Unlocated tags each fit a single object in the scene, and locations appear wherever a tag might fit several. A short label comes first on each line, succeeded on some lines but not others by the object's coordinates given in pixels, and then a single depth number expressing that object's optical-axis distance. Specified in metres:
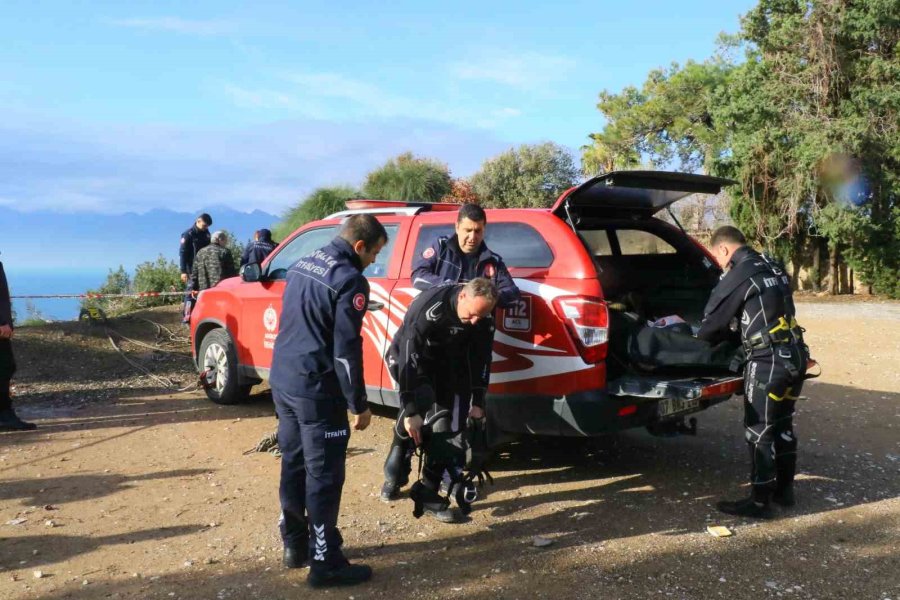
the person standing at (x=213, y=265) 9.86
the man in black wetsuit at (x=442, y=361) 3.96
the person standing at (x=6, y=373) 6.36
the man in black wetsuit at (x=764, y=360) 4.39
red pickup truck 4.45
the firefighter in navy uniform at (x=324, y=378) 3.52
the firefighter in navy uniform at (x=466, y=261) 4.55
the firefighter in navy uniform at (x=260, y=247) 10.24
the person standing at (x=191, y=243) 10.96
